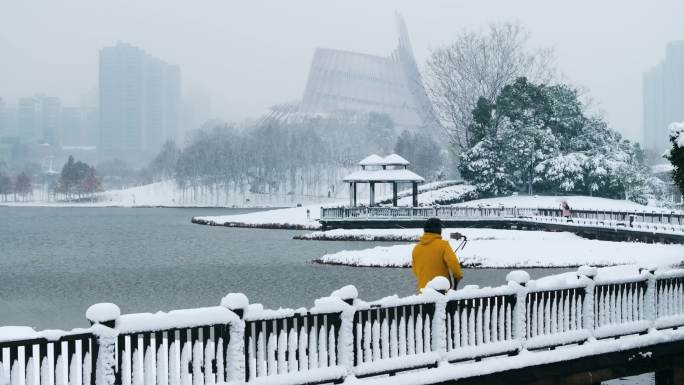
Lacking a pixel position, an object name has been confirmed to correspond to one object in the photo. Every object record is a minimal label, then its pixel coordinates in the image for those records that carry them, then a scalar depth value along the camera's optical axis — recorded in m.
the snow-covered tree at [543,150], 78.19
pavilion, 70.94
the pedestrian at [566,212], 59.67
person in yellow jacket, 12.04
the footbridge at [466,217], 58.97
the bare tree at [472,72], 85.38
